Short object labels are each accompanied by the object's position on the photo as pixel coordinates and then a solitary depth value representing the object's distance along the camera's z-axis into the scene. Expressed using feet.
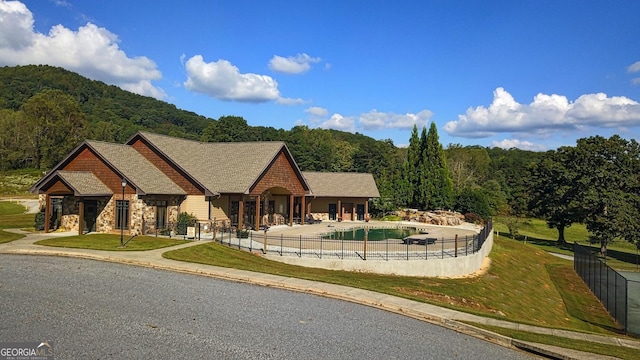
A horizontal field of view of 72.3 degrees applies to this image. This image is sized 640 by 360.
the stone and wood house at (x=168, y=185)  94.73
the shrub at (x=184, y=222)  100.94
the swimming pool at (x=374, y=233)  118.52
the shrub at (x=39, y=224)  97.86
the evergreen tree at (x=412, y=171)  199.11
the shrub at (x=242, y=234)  97.59
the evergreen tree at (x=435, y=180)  194.80
